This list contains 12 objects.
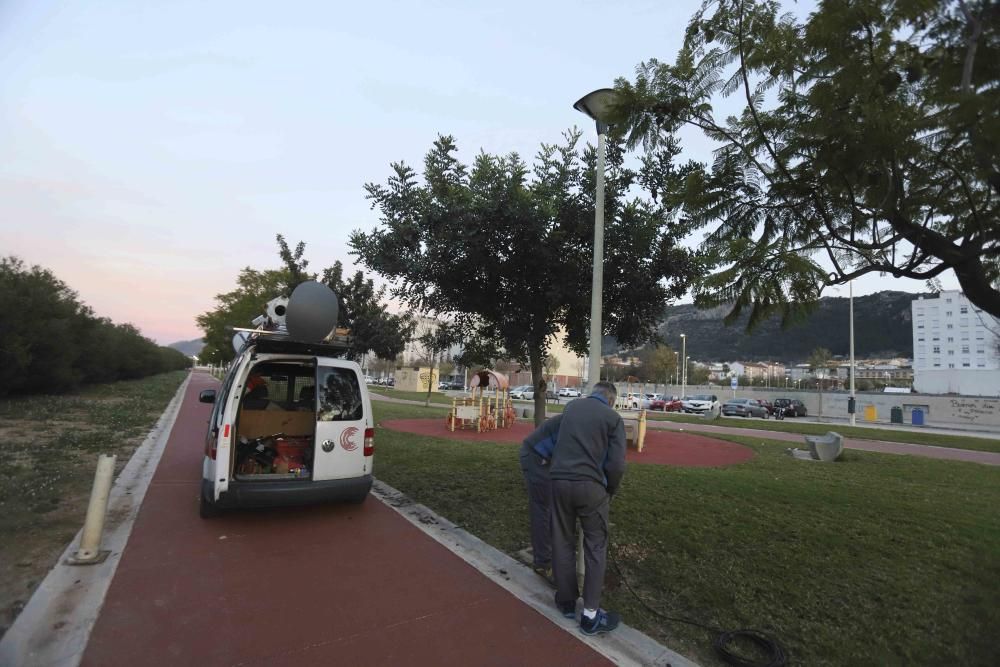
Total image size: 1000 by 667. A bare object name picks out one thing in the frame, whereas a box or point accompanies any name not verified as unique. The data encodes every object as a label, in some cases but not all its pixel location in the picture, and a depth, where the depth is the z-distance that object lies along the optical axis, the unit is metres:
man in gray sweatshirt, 3.60
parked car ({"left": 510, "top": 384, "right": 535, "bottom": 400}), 52.25
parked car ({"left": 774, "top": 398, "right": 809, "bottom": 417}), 38.19
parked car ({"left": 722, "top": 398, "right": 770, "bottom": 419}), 37.00
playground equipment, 17.30
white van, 5.43
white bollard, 4.49
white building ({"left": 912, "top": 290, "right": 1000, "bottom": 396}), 114.44
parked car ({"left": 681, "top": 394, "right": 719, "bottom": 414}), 41.26
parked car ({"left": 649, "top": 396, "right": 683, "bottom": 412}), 42.55
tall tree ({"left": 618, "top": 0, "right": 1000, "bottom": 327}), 2.87
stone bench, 12.73
